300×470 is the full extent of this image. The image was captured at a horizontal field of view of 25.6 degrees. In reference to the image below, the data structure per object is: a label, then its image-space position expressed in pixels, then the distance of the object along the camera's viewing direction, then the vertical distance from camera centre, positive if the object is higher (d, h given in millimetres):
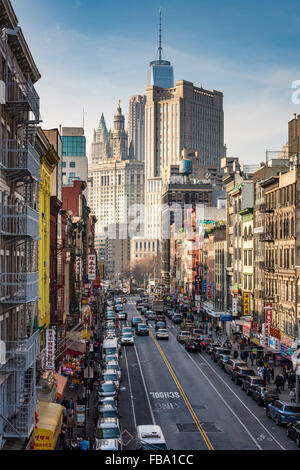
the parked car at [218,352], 61022 -9284
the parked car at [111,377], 47156 -9012
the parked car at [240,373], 49656 -9175
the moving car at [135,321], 92894 -9612
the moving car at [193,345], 68438 -9692
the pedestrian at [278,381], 47906 -9401
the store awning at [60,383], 39375 -8194
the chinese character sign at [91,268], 84525 -1932
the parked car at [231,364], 52188 -9106
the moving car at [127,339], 73312 -9648
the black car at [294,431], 33000 -9161
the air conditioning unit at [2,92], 21927 +5466
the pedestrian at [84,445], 29125 -8504
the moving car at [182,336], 75375 -9715
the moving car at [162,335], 79500 -9914
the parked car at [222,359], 56869 -9390
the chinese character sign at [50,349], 37625 -5513
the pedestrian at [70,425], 34969 -9223
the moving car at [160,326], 89069 -9961
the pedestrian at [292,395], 44844 -9811
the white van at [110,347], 59281 -8632
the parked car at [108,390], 42312 -9009
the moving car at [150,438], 28062 -8109
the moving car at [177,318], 102706 -10385
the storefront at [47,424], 27172 -7525
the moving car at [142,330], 83375 -9800
